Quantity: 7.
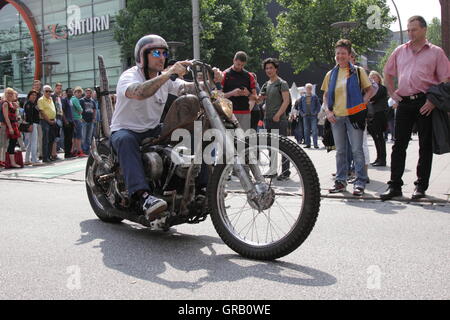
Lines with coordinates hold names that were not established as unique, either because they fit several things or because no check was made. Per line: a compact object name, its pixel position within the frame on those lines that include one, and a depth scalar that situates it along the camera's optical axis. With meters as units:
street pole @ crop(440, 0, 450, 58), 11.32
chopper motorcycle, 3.53
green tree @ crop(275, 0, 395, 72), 33.56
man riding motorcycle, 3.96
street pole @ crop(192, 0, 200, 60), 17.14
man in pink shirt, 6.06
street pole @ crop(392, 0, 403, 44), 23.66
